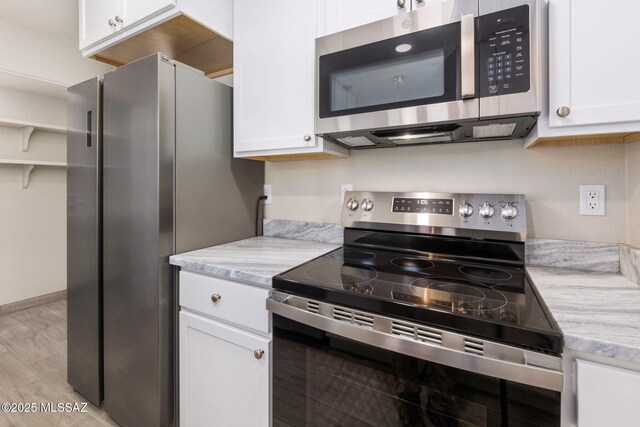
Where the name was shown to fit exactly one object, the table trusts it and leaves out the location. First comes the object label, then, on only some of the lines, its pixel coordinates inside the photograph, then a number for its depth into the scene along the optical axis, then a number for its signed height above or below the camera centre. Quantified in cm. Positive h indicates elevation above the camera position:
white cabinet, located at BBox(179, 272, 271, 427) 112 -61
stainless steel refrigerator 134 -2
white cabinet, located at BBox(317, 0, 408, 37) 119 +82
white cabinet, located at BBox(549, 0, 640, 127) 87 +45
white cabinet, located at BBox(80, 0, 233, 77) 153 +100
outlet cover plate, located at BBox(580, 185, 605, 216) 115 +3
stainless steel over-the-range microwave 97 +50
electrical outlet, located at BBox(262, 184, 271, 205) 196 +11
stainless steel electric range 69 -32
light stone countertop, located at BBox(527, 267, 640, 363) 63 -26
